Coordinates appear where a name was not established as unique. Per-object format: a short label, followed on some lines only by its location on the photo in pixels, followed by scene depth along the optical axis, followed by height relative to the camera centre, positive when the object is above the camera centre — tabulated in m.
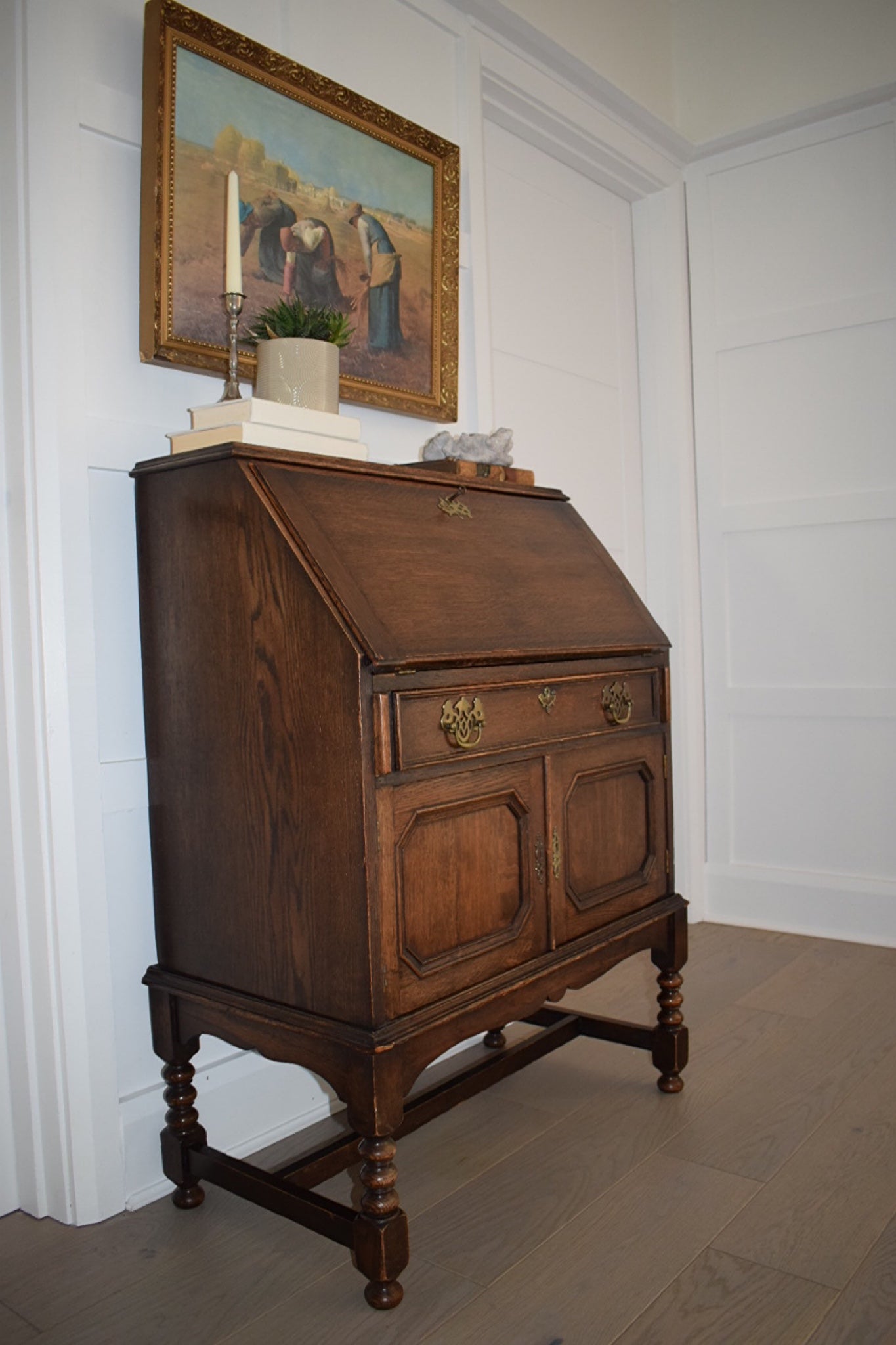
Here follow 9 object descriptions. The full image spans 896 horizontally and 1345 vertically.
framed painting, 1.86 +0.85
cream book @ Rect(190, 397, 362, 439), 1.69 +0.36
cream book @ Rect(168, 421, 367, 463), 1.68 +0.32
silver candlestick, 1.77 +0.49
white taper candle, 1.75 +0.63
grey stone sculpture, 2.10 +0.36
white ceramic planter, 1.82 +0.45
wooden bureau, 1.51 -0.23
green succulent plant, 1.86 +0.55
